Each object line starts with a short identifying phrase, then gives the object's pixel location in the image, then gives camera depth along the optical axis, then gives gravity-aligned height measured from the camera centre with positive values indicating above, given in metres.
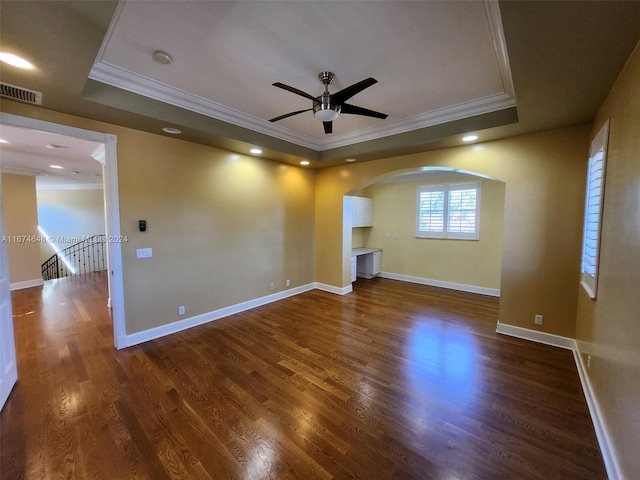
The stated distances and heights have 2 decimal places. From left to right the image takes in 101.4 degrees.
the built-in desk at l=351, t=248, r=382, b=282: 6.76 -1.01
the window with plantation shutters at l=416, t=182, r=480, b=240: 5.55 +0.31
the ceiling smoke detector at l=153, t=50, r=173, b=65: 2.19 +1.41
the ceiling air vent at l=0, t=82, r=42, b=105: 2.20 +1.11
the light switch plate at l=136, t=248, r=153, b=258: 3.31 -0.39
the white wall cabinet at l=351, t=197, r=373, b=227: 6.41 +0.32
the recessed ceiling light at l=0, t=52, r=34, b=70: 1.78 +1.13
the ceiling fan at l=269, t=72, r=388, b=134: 2.35 +1.14
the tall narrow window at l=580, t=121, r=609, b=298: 2.27 +0.14
